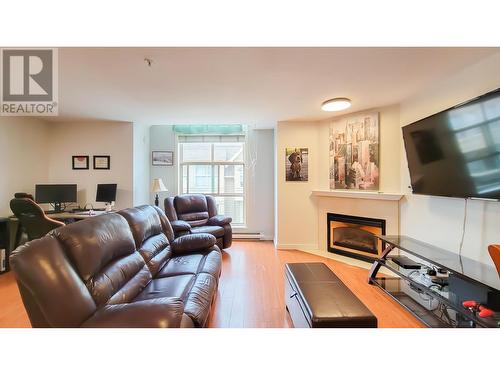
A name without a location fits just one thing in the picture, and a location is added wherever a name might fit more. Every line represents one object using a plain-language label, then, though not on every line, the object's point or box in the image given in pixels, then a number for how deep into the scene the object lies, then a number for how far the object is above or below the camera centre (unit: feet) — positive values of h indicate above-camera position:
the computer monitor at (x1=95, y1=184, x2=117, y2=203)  12.51 -0.43
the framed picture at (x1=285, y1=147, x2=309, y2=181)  12.92 +1.39
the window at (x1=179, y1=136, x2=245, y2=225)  15.75 +0.95
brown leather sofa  3.27 -1.81
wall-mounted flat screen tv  5.32 +1.07
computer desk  10.80 -1.47
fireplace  10.71 -2.51
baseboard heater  15.20 -3.42
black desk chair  8.92 -1.35
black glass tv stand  4.94 -2.72
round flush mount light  9.32 +3.58
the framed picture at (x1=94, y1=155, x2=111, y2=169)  13.17 +1.43
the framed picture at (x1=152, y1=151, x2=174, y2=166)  15.49 +2.00
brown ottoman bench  4.19 -2.40
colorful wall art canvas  10.38 +1.74
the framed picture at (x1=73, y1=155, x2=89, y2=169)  13.15 +1.42
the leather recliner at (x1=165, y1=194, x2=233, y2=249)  12.25 -1.71
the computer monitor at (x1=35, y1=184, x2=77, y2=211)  11.55 -0.48
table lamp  13.88 -0.01
